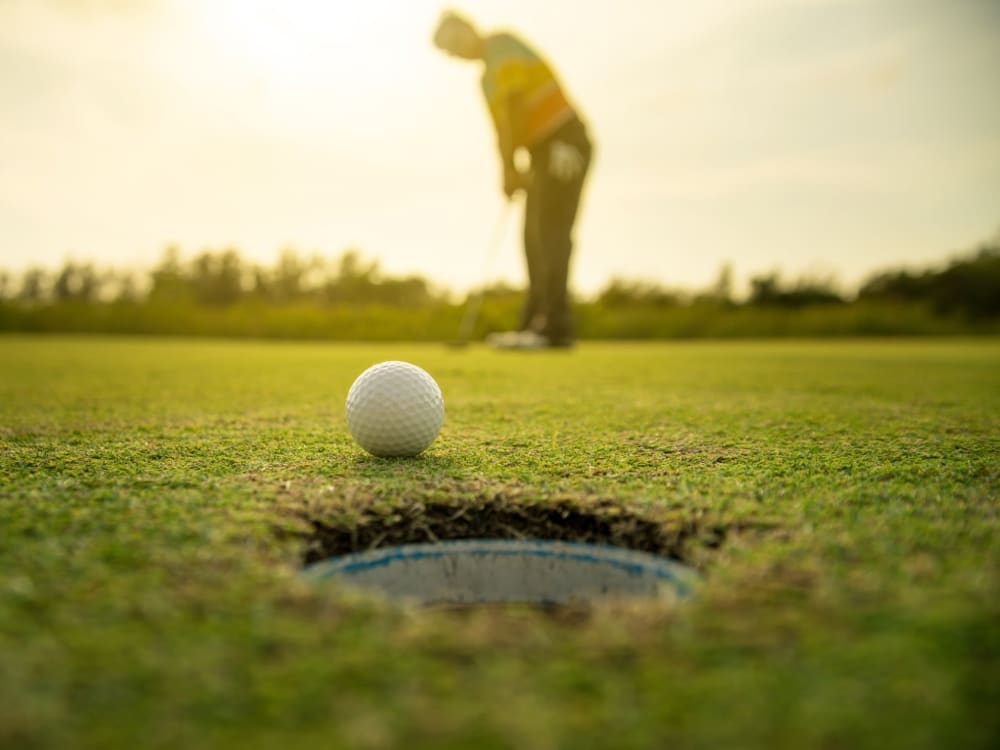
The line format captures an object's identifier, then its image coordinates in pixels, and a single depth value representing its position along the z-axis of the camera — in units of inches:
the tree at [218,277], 822.5
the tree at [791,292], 769.6
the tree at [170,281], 783.1
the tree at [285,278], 816.3
